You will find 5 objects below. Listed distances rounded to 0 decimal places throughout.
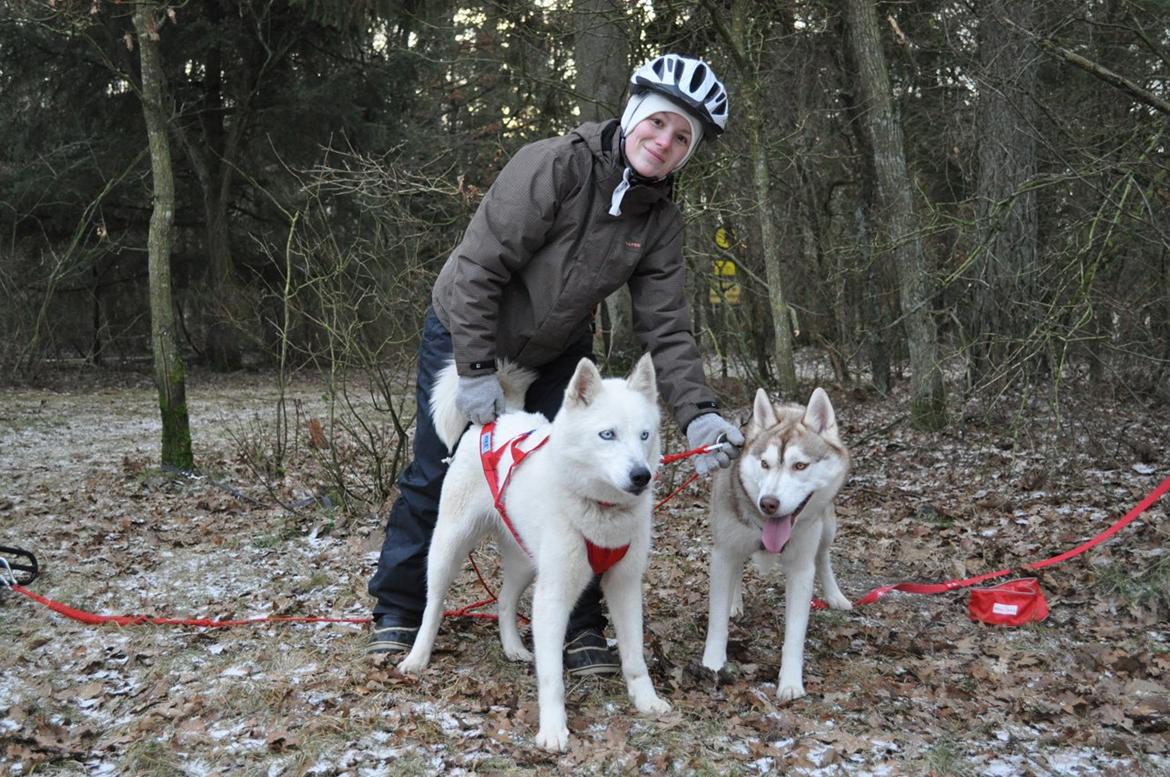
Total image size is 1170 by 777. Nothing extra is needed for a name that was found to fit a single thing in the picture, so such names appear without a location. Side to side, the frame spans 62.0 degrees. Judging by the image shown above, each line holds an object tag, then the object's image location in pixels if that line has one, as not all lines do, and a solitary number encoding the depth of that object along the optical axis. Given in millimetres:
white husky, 3438
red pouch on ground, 4676
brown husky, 3930
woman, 3715
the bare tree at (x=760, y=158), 8875
